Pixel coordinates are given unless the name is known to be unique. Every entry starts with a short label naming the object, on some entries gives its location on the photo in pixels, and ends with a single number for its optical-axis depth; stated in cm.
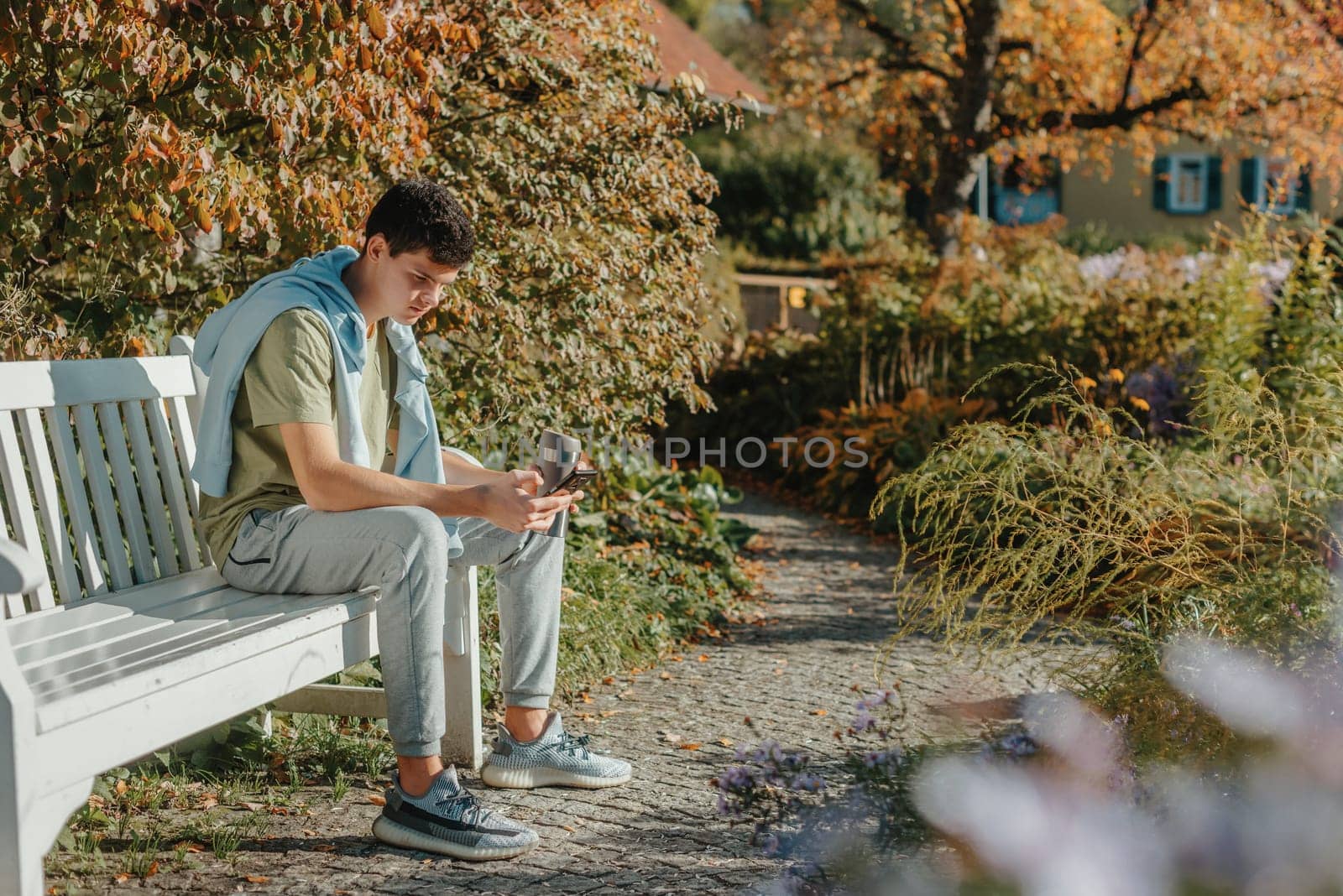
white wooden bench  209
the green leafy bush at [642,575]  444
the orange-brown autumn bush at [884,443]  804
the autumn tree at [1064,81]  1177
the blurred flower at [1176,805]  197
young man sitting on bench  282
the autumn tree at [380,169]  352
